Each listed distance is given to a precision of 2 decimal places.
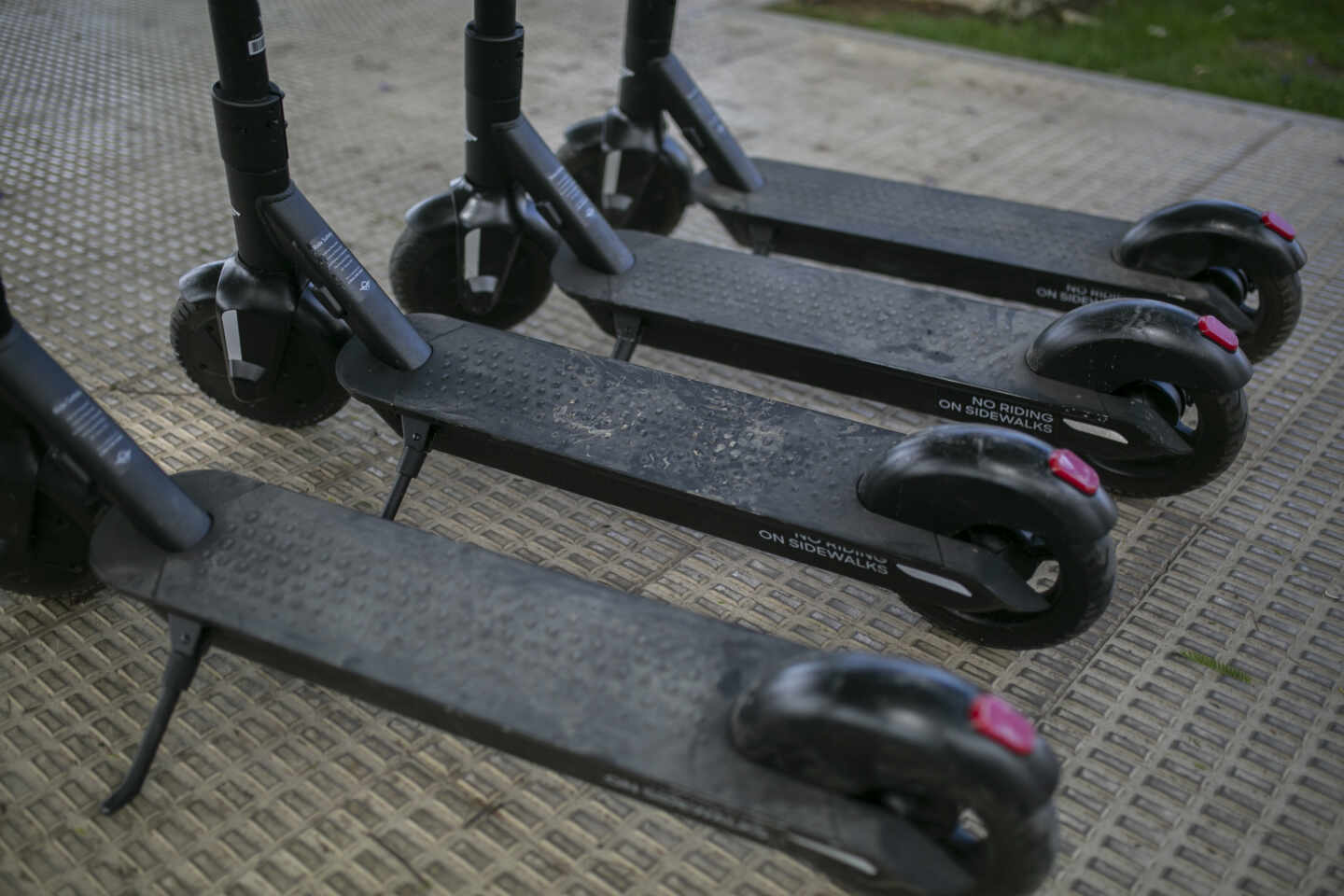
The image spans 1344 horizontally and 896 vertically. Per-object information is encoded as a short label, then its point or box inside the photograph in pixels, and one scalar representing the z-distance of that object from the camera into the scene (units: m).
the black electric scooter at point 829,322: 2.10
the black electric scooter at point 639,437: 1.73
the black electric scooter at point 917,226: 2.54
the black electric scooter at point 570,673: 1.29
